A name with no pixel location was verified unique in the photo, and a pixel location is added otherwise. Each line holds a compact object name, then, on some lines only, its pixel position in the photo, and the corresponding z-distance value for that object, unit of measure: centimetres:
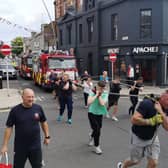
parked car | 1917
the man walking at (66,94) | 632
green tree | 5979
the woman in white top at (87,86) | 817
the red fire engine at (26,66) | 1905
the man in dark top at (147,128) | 294
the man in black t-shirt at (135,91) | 687
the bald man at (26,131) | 291
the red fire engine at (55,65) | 1251
